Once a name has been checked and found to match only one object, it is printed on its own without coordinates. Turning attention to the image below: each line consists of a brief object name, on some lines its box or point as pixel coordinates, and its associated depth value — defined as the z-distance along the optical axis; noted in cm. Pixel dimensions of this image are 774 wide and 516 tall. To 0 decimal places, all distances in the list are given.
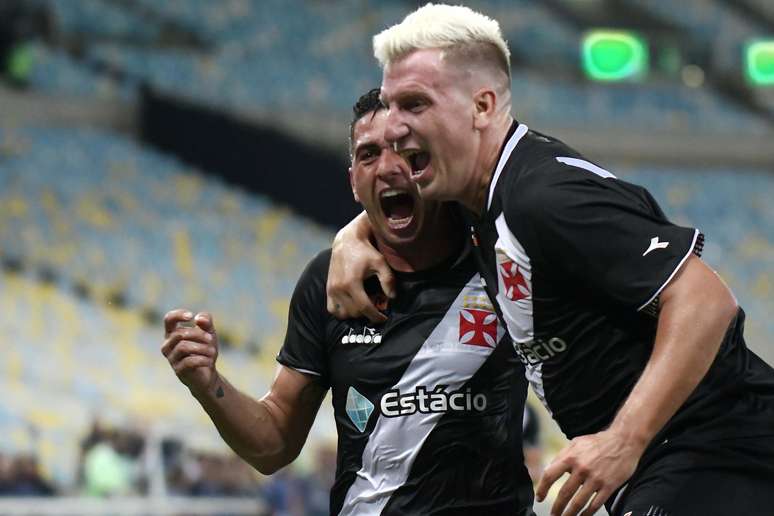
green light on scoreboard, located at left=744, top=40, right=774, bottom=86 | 4775
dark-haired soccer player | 709
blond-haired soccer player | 536
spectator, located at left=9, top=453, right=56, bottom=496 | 1914
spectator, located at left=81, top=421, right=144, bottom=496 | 1914
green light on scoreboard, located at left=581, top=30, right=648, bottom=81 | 4641
